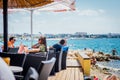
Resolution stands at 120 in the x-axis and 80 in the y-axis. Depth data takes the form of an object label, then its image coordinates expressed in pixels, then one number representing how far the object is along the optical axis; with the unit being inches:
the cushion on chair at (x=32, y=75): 51.1
